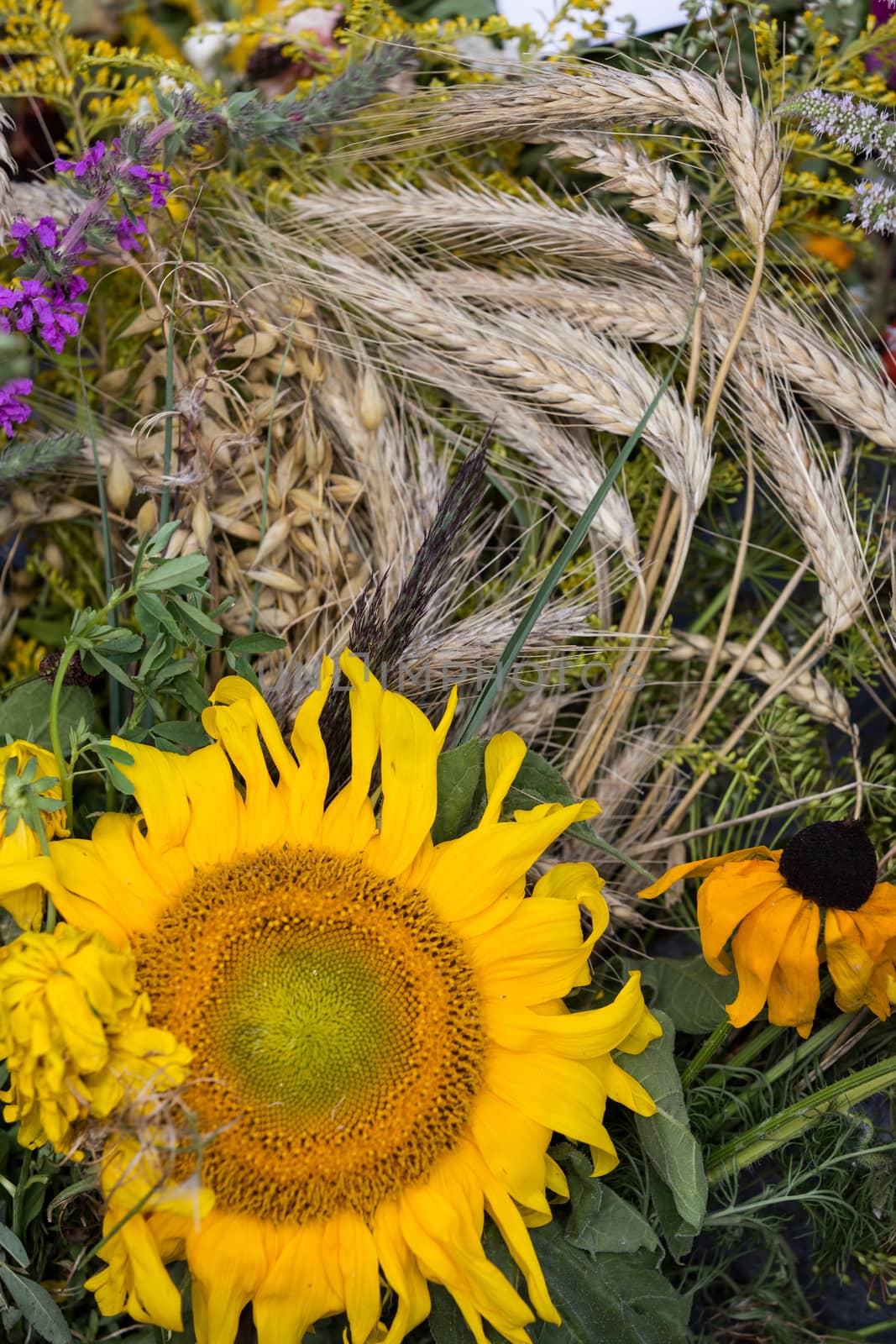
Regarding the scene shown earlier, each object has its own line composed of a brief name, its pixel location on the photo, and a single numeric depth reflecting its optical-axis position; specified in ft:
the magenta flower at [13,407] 2.08
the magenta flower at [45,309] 2.04
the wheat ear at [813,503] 2.12
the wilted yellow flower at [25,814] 1.88
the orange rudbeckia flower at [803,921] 1.99
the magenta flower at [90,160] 2.06
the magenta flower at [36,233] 2.01
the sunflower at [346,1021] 1.91
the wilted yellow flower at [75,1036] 1.81
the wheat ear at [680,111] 2.09
